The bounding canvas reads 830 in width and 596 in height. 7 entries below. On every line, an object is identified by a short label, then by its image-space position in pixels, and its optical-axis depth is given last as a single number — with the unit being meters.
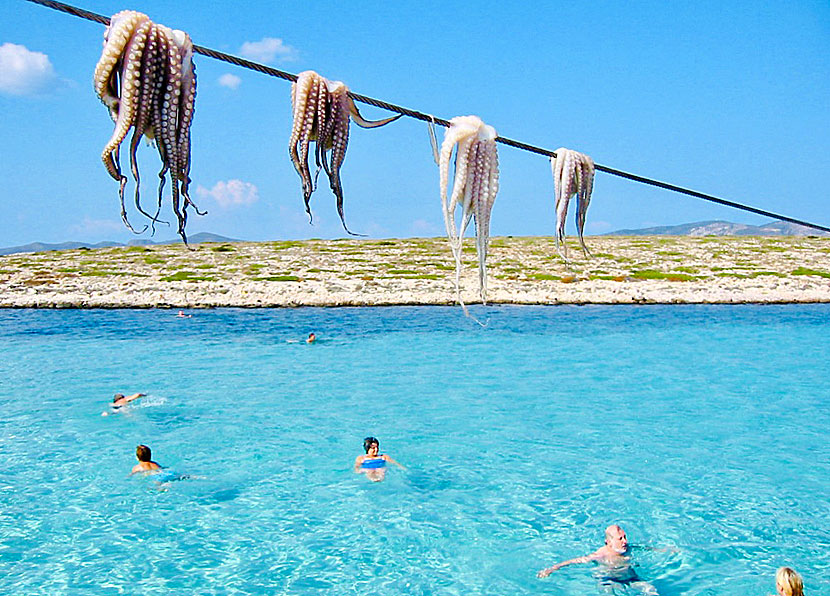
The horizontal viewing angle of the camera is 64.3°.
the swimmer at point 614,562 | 10.62
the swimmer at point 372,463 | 15.51
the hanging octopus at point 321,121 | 4.55
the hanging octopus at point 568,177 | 5.84
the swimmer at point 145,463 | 15.27
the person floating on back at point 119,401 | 21.80
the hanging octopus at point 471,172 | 5.16
